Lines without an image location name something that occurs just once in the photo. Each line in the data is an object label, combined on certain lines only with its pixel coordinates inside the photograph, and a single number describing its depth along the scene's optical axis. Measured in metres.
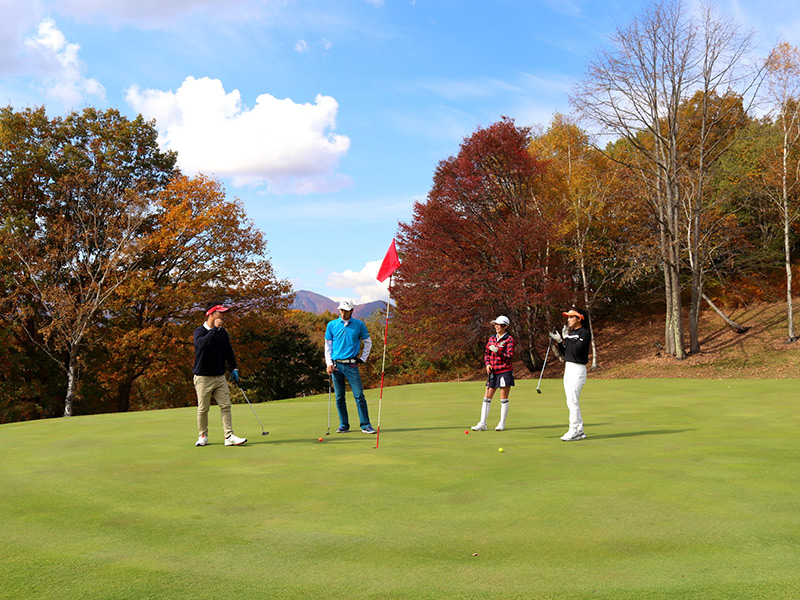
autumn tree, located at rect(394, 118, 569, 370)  34.81
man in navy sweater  10.51
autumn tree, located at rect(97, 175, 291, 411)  32.31
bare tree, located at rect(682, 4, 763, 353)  31.81
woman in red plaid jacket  11.72
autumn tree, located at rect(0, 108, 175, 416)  31.55
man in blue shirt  11.78
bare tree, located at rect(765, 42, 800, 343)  32.03
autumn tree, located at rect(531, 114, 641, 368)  37.25
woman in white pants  10.41
